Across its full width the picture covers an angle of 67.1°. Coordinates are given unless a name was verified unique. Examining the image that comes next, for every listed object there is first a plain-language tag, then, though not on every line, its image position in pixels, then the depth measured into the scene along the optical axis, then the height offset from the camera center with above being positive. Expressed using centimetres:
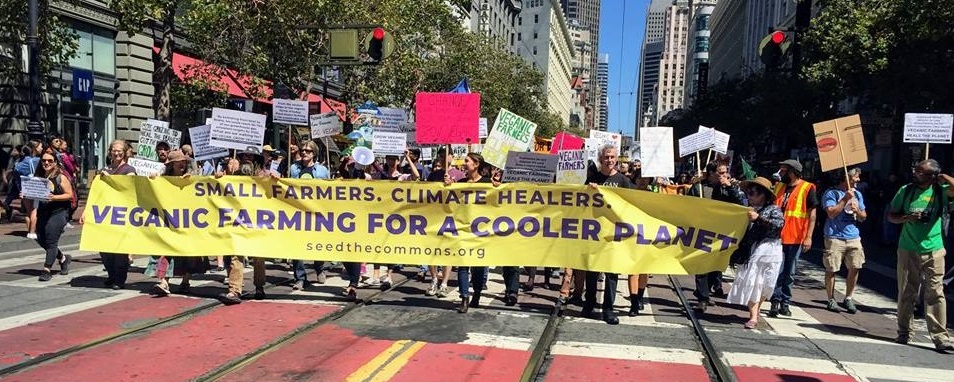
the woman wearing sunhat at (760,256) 748 -86
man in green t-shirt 682 -61
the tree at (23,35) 1527 +238
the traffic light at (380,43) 1470 +231
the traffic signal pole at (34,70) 1390 +142
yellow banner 752 -71
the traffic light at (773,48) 1316 +231
